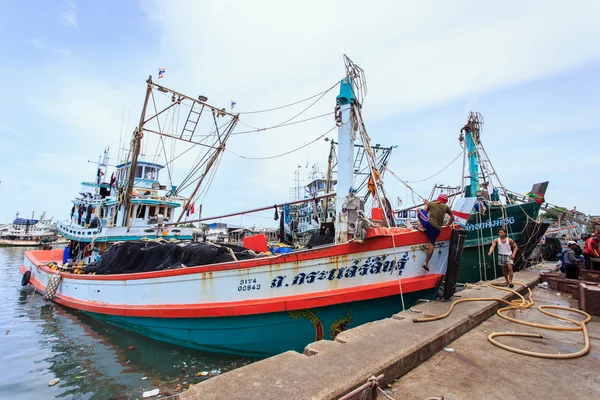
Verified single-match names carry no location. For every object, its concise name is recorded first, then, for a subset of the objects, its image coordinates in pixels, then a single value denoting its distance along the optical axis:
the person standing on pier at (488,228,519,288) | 7.78
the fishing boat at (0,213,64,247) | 61.28
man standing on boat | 5.54
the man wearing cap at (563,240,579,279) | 8.88
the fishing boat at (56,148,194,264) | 12.62
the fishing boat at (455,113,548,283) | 11.88
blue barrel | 15.05
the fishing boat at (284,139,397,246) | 35.93
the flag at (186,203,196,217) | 12.80
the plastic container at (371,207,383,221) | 6.48
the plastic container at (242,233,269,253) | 8.59
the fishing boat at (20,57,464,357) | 5.54
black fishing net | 6.80
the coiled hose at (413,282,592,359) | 3.55
